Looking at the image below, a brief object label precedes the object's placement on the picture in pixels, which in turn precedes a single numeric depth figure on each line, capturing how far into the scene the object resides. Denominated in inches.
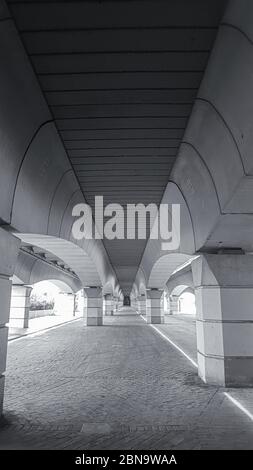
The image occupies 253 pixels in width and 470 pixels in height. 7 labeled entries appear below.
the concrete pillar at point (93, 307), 885.8
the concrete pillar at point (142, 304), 1570.3
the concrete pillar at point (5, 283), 196.1
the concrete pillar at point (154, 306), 974.4
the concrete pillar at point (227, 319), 269.6
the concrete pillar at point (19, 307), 828.6
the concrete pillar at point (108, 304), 1412.4
